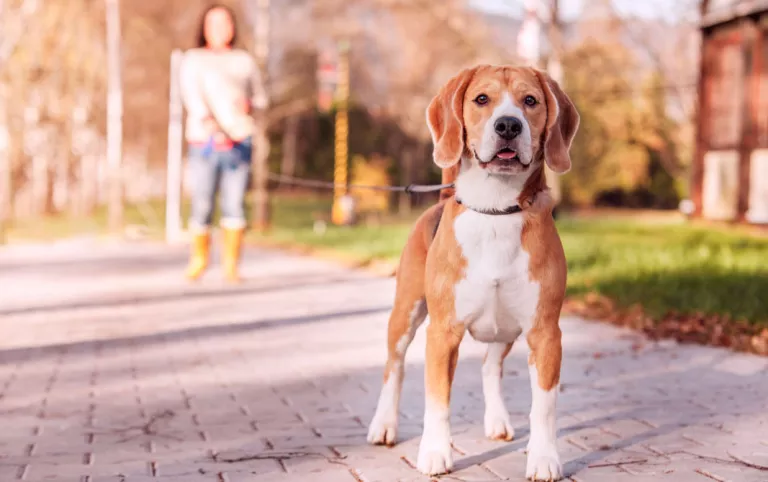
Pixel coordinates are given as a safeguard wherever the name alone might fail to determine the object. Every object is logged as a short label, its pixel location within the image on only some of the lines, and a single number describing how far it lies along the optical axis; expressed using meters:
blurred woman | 9.72
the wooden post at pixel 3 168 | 17.48
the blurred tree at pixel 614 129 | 36.16
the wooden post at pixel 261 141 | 21.50
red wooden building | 22.39
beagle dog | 3.59
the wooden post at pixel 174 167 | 15.80
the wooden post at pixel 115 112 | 18.81
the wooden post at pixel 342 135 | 23.53
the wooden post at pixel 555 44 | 22.47
